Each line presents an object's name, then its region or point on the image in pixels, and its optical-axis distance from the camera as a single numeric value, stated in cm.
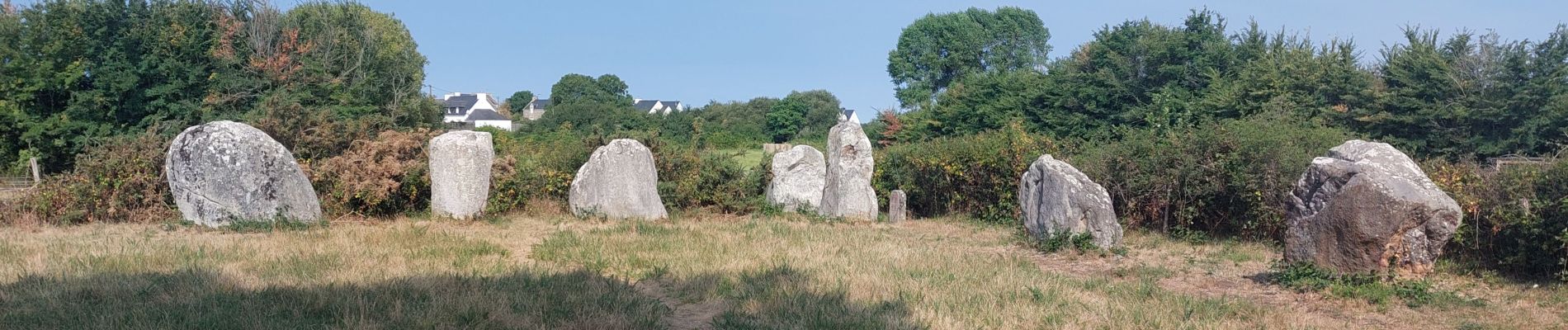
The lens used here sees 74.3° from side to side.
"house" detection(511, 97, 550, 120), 9795
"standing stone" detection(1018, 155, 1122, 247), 1156
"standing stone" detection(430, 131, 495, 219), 1505
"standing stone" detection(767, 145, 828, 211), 1742
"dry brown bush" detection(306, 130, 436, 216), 1523
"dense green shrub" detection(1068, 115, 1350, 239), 1219
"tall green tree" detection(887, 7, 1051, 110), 5481
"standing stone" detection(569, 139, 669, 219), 1548
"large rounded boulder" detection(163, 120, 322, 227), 1332
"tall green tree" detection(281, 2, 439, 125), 2647
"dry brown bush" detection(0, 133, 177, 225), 1459
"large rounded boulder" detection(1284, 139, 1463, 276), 822
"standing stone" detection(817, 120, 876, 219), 1608
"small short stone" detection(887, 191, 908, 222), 1619
